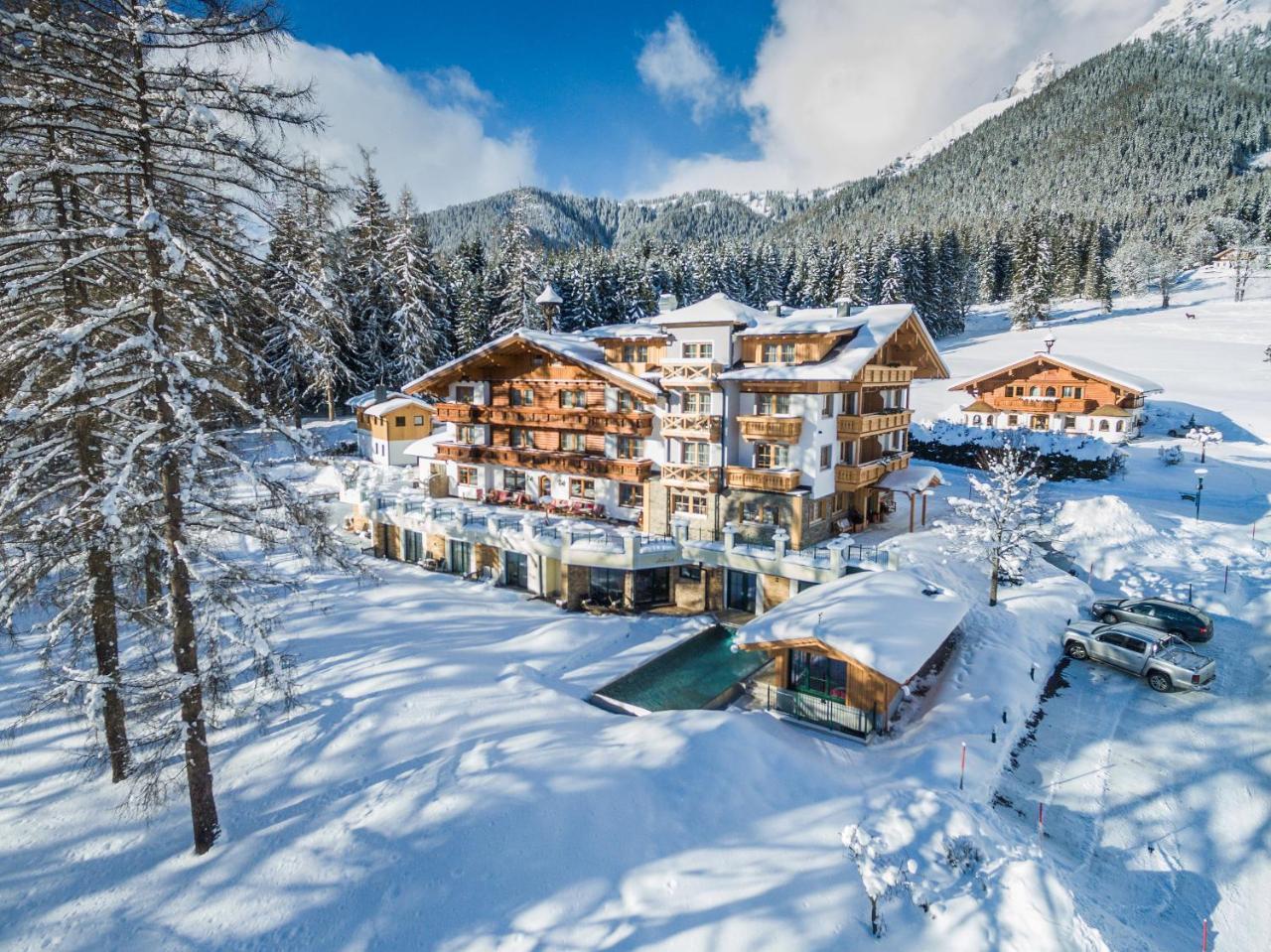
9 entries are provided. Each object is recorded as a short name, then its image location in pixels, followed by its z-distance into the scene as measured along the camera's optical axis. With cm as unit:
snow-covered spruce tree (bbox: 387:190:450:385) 5259
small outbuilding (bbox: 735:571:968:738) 1711
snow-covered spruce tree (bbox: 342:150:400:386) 5400
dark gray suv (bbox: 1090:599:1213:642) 2145
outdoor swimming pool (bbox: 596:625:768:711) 2014
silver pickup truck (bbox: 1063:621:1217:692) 1895
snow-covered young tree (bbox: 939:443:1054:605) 2348
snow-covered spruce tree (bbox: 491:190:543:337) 5700
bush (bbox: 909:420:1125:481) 3706
